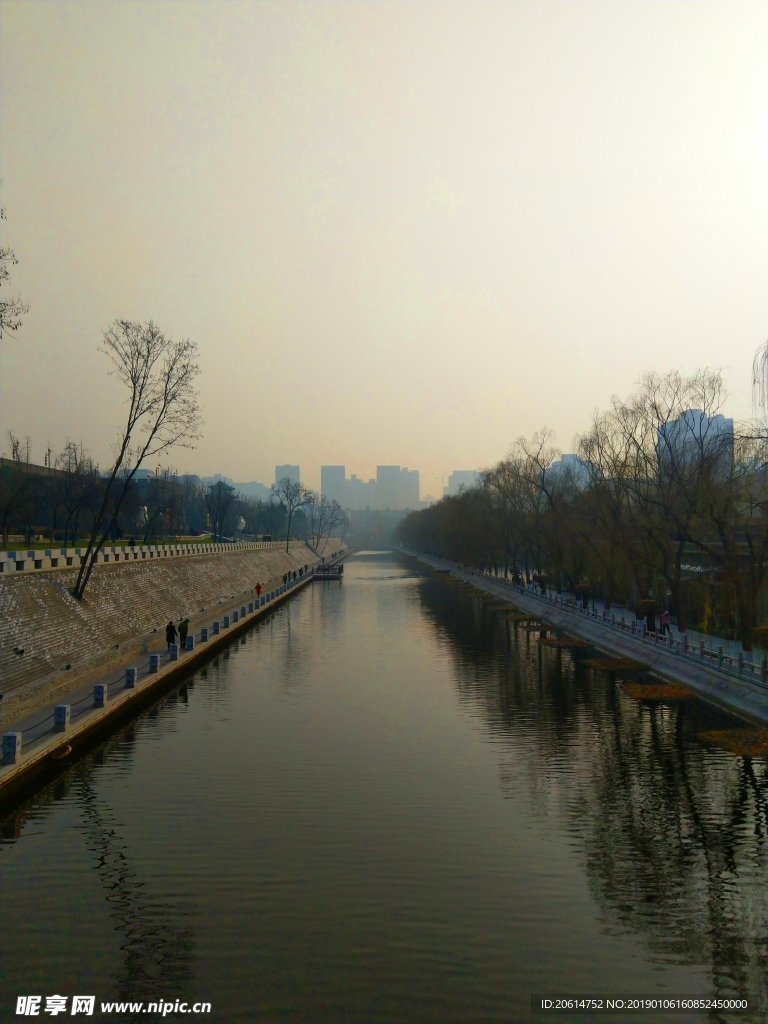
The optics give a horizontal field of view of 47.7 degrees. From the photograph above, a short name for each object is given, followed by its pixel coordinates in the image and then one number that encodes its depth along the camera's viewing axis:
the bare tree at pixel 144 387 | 35.50
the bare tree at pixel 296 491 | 115.84
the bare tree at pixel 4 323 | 21.77
